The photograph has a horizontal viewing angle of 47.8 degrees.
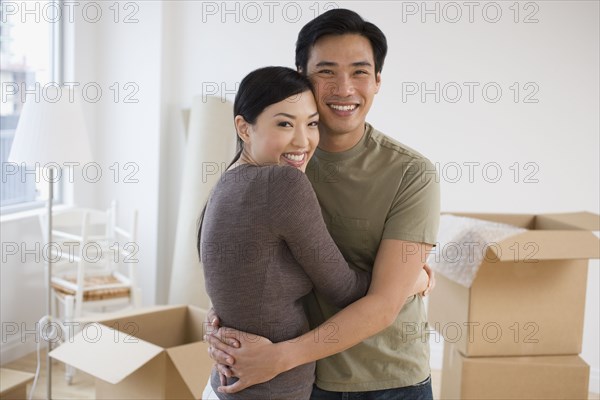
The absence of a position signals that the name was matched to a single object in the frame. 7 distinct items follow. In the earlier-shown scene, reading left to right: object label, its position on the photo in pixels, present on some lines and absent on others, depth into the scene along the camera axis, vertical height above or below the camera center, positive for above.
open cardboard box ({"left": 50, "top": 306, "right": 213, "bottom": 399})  2.31 -0.57
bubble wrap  2.46 -0.16
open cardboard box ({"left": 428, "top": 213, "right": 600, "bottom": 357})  2.56 -0.39
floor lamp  2.96 +0.29
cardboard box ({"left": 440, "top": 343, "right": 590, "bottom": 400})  2.60 -0.68
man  1.49 -0.01
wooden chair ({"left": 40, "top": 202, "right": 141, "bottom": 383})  3.47 -0.38
